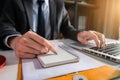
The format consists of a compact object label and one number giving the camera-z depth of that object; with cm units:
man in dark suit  62
